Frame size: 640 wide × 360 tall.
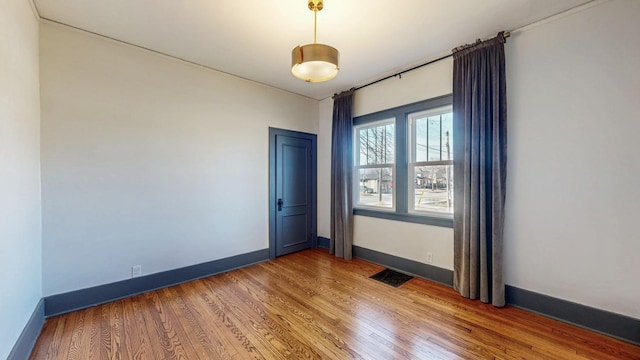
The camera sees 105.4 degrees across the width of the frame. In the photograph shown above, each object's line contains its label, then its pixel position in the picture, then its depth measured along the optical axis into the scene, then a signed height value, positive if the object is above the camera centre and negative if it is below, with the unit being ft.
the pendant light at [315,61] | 6.09 +3.04
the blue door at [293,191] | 13.86 -0.69
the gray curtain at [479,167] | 8.42 +0.45
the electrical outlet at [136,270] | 9.31 -3.48
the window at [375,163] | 12.69 +0.89
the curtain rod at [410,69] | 8.39 +5.09
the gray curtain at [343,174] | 13.69 +0.30
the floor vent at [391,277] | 10.53 -4.43
